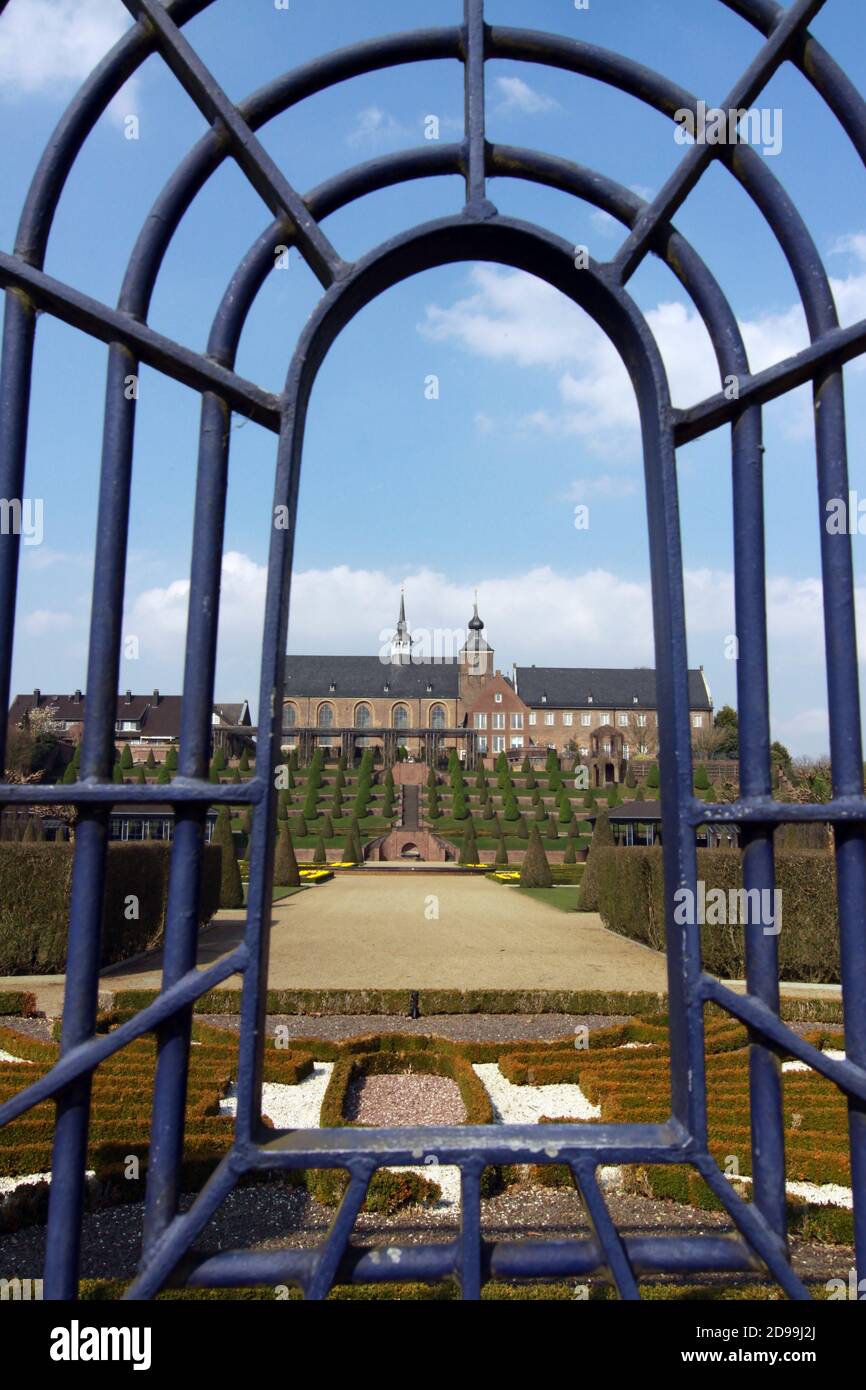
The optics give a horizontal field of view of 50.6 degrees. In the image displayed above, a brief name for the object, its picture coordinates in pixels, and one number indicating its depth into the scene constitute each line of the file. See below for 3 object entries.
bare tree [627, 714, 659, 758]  72.50
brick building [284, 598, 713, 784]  79.00
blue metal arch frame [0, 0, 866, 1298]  2.05
